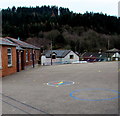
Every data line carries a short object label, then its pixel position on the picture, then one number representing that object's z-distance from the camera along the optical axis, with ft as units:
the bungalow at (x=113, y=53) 211.29
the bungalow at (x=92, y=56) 201.57
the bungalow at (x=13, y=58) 43.40
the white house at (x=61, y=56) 135.81
